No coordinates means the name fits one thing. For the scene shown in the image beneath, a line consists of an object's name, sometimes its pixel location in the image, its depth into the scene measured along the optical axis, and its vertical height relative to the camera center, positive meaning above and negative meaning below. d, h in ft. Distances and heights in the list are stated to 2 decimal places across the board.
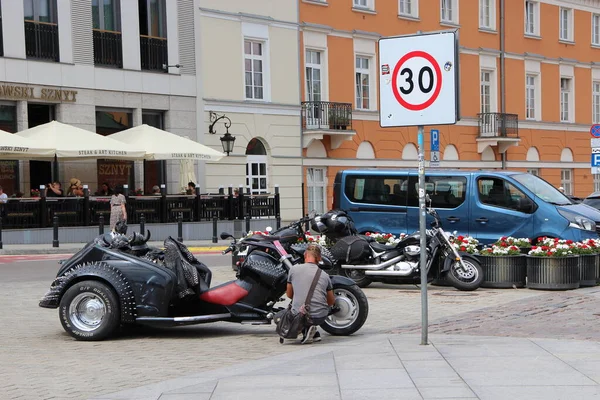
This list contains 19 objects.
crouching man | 33.30 -4.44
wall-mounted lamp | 110.42 +3.50
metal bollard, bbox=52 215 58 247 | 83.76 -5.54
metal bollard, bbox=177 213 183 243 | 95.94 -6.39
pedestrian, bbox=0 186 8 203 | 85.46 -2.60
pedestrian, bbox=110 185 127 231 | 88.53 -3.96
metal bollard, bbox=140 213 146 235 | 90.53 -5.48
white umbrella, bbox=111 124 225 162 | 95.86 +1.80
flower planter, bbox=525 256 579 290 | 49.96 -5.98
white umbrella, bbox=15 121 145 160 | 87.97 +2.08
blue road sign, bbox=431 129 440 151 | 106.52 +1.88
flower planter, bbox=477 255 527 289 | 51.06 -5.91
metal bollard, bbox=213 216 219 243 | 96.89 -6.42
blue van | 59.36 -2.99
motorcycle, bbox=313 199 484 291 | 49.83 -5.06
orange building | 126.93 +10.11
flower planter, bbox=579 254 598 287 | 51.19 -6.01
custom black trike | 34.60 -4.58
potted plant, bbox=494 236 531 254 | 52.14 -4.64
